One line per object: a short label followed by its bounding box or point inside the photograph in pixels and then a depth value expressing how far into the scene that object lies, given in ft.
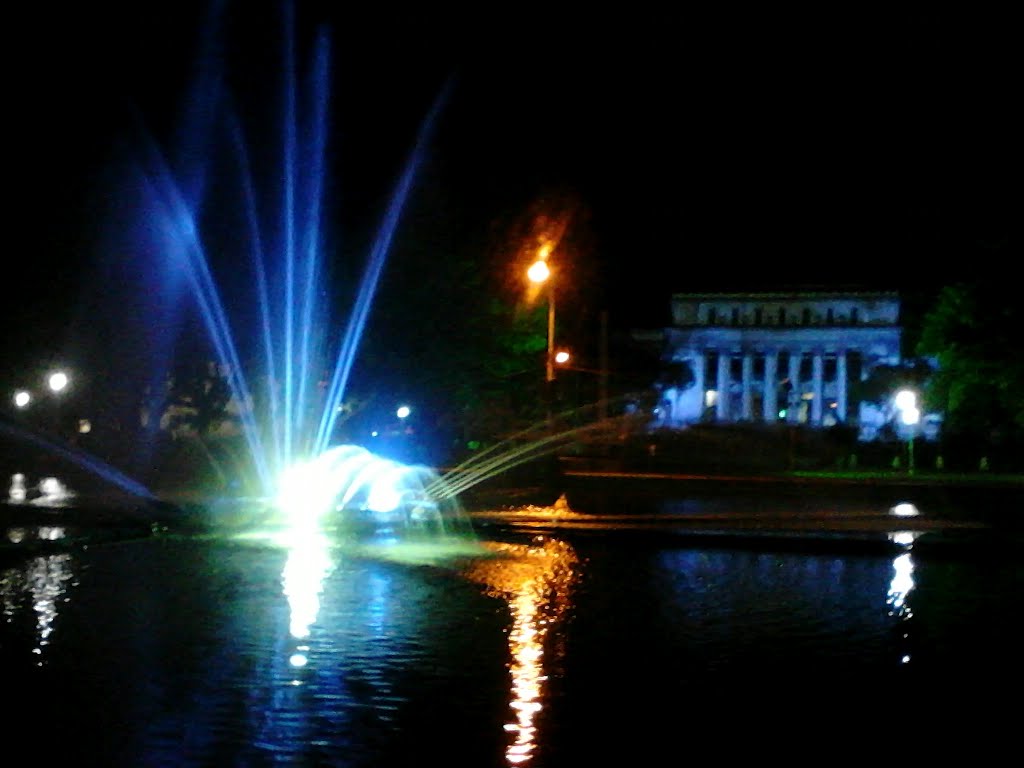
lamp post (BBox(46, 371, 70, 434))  137.39
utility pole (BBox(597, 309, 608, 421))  203.60
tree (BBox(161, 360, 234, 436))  120.78
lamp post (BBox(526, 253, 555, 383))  91.86
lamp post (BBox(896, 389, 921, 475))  195.42
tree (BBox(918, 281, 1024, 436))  184.03
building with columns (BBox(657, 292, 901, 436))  369.50
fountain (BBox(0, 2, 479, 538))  106.32
